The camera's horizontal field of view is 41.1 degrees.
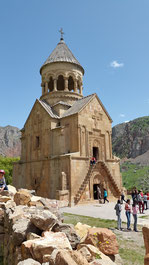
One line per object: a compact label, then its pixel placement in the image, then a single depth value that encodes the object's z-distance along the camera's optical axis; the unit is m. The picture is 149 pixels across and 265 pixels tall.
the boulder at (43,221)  4.11
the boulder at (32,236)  3.87
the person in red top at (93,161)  18.20
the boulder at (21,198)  7.40
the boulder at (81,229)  5.56
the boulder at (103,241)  4.20
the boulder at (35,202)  7.62
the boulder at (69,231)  3.95
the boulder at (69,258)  2.50
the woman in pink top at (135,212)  8.44
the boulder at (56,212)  5.80
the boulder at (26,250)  3.47
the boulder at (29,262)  2.76
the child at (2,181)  6.42
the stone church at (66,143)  17.12
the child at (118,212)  8.62
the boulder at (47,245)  3.20
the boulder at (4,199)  6.96
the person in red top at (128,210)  8.70
